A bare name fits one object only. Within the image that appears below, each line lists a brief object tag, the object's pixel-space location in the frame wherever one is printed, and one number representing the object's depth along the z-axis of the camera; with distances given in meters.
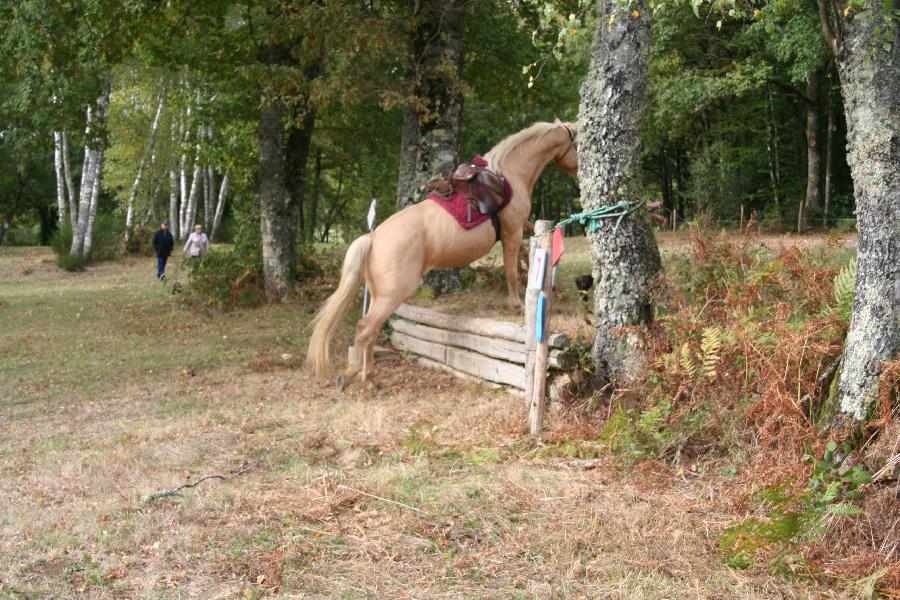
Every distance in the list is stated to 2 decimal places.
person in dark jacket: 21.77
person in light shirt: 18.99
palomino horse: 8.28
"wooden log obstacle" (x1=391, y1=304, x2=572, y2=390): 7.70
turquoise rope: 6.81
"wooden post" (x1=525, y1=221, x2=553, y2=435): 6.59
